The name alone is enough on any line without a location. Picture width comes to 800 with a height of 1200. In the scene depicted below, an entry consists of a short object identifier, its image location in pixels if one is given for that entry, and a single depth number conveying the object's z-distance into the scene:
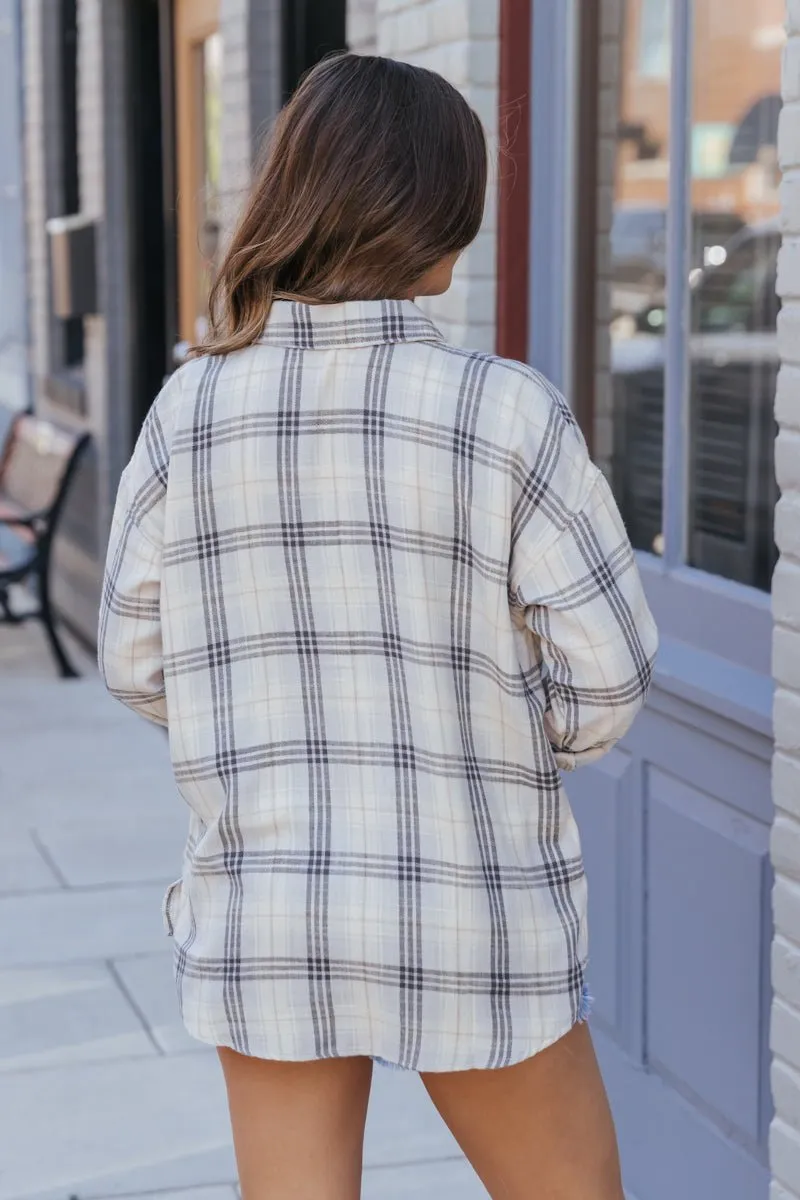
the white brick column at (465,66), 3.56
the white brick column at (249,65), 6.01
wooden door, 7.12
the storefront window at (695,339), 3.21
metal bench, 7.96
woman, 1.72
